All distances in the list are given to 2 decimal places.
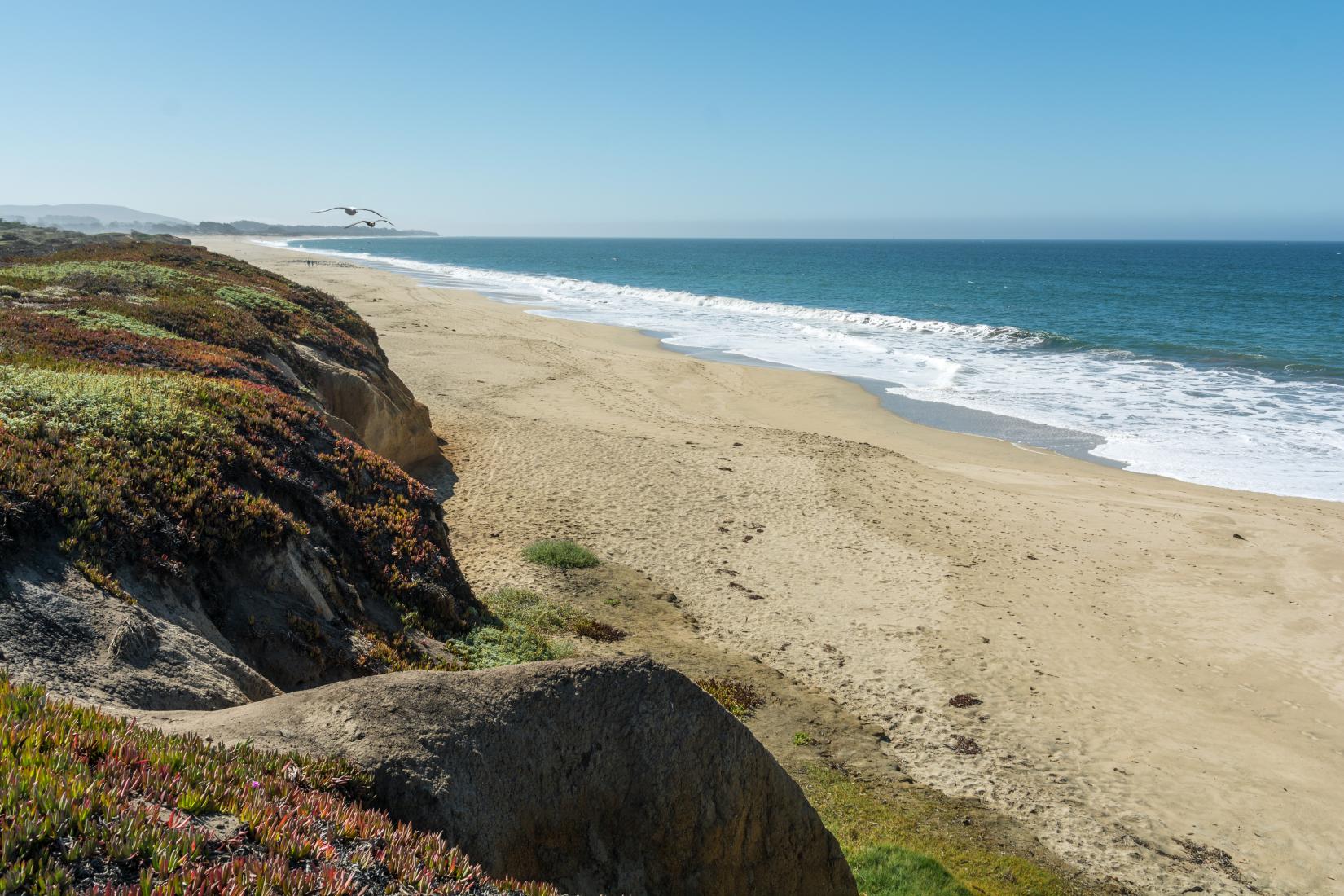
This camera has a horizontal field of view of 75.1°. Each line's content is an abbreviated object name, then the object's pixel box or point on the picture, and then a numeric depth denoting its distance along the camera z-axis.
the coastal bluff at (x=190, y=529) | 5.58
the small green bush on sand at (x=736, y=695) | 9.33
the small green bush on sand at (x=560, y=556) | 12.79
